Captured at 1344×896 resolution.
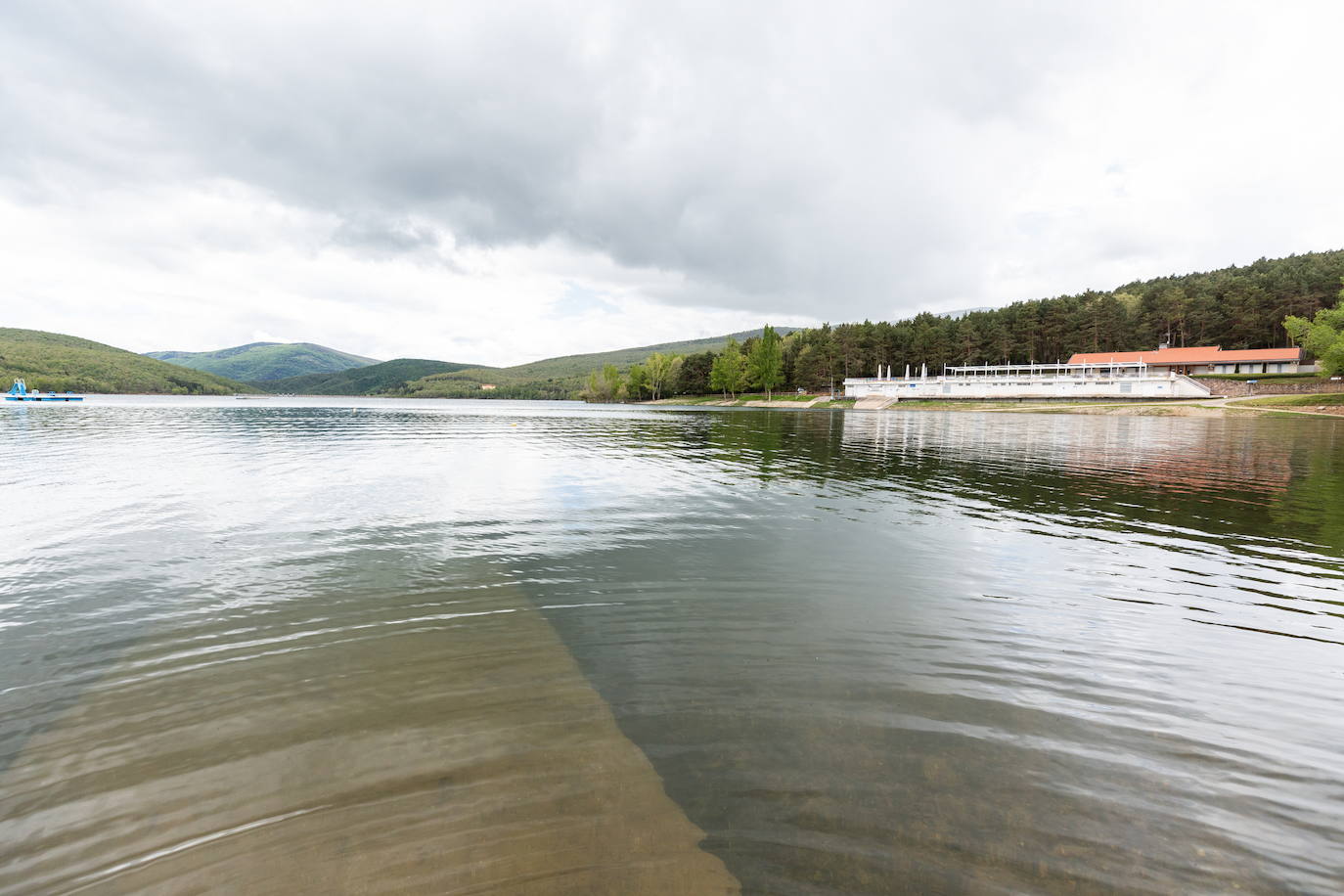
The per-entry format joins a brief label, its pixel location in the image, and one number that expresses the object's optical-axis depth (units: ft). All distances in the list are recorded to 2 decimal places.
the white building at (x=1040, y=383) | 390.62
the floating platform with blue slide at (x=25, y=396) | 456.45
